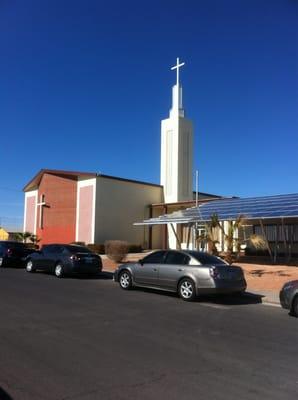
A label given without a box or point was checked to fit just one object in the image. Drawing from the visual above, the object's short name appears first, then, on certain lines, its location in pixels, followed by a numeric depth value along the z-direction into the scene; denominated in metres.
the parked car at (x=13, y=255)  25.80
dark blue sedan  20.23
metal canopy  25.06
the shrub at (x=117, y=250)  27.03
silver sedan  13.65
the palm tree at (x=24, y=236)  45.53
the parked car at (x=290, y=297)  11.68
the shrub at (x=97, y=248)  36.22
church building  39.03
